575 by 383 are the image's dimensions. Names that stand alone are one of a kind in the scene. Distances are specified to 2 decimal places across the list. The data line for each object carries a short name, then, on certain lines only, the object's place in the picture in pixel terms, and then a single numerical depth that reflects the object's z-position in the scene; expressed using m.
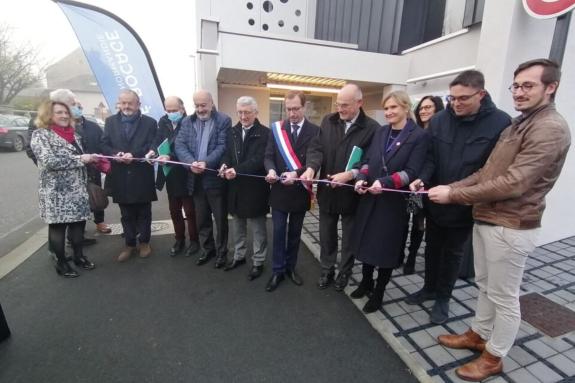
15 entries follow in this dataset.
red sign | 2.61
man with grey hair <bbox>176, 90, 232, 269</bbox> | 3.62
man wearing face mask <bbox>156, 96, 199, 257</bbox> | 3.91
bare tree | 25.05
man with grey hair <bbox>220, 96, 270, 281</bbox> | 3.42
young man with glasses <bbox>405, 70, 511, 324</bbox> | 2.37
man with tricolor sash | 3.16
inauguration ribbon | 2.55
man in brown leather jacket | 1.81
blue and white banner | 5.15
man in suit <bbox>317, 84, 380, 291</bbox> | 2.93
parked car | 13.94
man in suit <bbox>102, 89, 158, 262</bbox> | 3.75
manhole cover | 2.78
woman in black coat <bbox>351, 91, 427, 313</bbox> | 2.59
